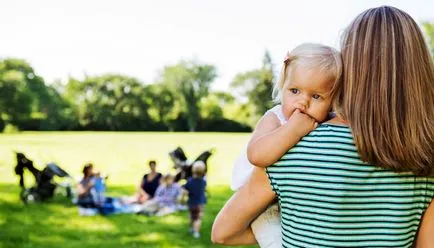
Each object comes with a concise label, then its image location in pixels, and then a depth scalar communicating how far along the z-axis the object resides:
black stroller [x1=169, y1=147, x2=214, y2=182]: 8.39
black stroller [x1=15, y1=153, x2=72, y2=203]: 8.51
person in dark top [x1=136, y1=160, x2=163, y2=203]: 8.13
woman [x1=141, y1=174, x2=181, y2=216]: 7.80
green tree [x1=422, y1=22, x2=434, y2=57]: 35.12
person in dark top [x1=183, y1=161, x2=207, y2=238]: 6.20
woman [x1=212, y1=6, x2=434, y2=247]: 0.96
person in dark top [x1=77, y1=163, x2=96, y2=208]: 7.72
